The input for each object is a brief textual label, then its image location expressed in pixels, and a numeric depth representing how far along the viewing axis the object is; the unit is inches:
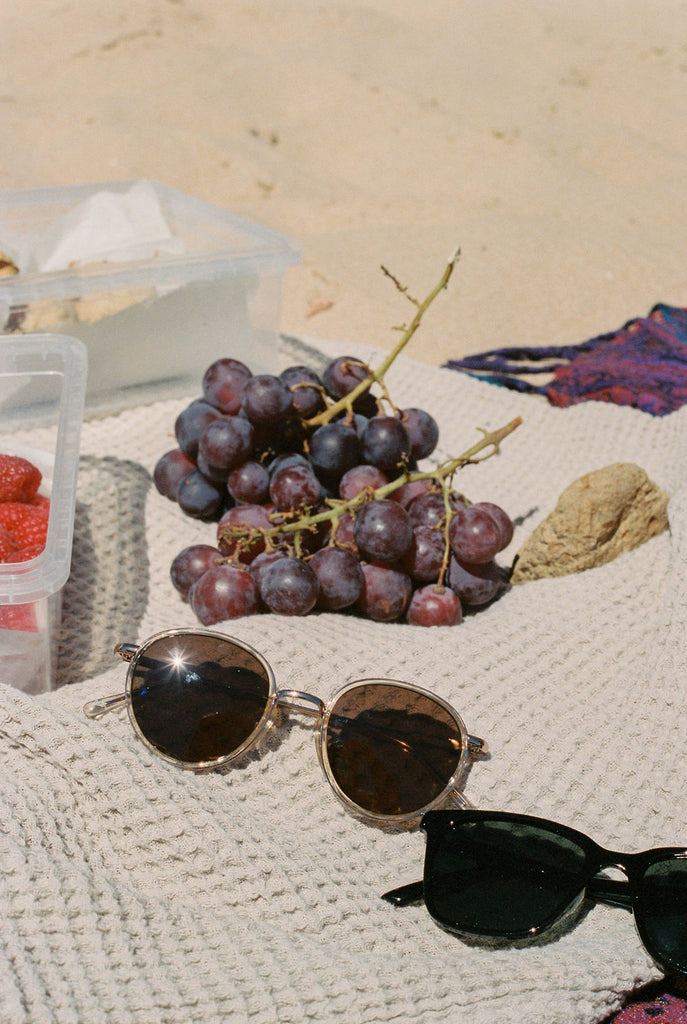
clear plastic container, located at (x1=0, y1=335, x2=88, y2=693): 28.7
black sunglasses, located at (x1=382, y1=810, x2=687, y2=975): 24.0
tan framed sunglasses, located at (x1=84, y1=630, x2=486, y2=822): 27.5
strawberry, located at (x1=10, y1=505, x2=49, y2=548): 32.1
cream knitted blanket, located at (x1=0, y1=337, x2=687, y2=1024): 21.4
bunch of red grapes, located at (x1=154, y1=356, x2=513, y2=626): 34.2
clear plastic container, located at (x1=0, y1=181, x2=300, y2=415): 47.8
